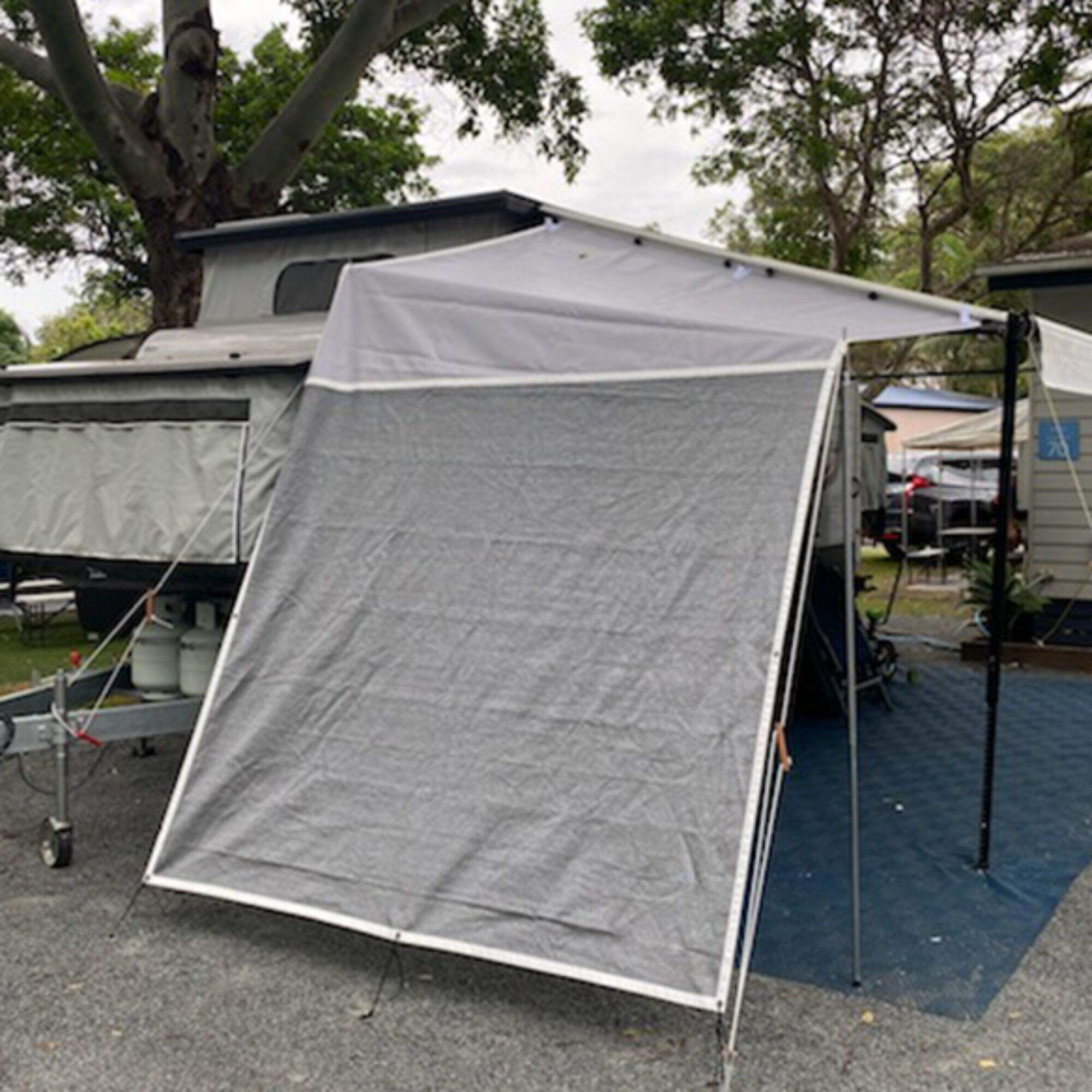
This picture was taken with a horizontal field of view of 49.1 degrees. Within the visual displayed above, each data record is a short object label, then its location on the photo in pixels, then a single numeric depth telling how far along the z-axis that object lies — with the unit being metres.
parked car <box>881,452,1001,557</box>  17.98
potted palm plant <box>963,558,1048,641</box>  9.72
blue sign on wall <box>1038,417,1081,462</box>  9.61
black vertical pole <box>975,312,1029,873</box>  4.41
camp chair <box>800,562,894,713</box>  7.49
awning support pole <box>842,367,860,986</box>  3.73
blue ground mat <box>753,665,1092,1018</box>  3.99
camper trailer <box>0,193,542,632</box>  4.82
